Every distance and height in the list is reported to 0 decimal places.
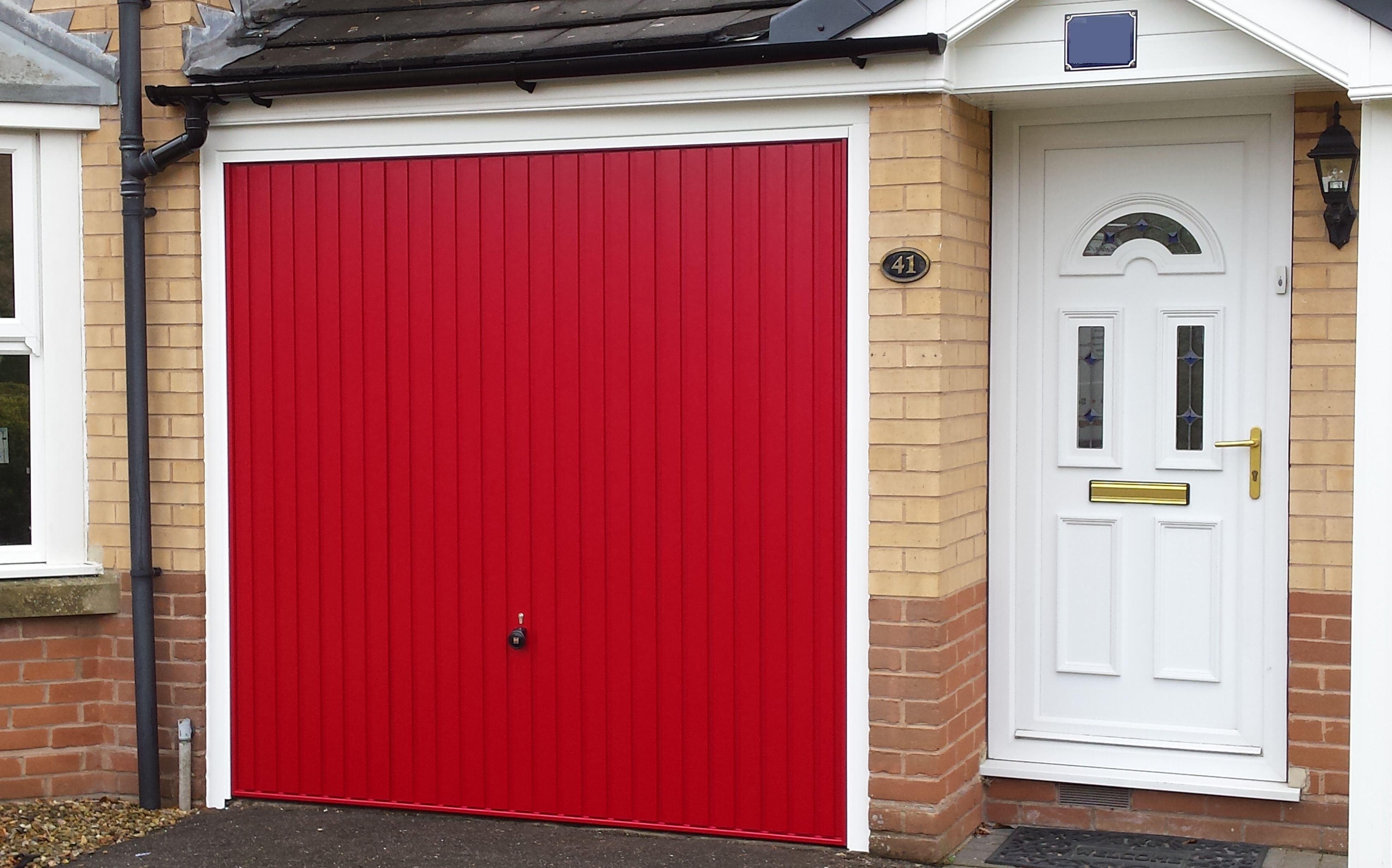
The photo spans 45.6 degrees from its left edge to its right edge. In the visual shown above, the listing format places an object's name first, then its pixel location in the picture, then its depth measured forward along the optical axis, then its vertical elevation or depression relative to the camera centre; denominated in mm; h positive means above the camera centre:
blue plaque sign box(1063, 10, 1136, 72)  5266 +1100
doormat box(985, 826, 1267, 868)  5527 -1586
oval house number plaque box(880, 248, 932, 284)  5438 +398
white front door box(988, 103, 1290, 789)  5668 -242
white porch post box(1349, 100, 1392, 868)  4812 -403
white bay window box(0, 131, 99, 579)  6215 +100
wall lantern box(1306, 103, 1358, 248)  5328 +693
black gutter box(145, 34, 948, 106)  5336 +1079
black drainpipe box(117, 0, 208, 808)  6047 +105
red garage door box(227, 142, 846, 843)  5707 -355
